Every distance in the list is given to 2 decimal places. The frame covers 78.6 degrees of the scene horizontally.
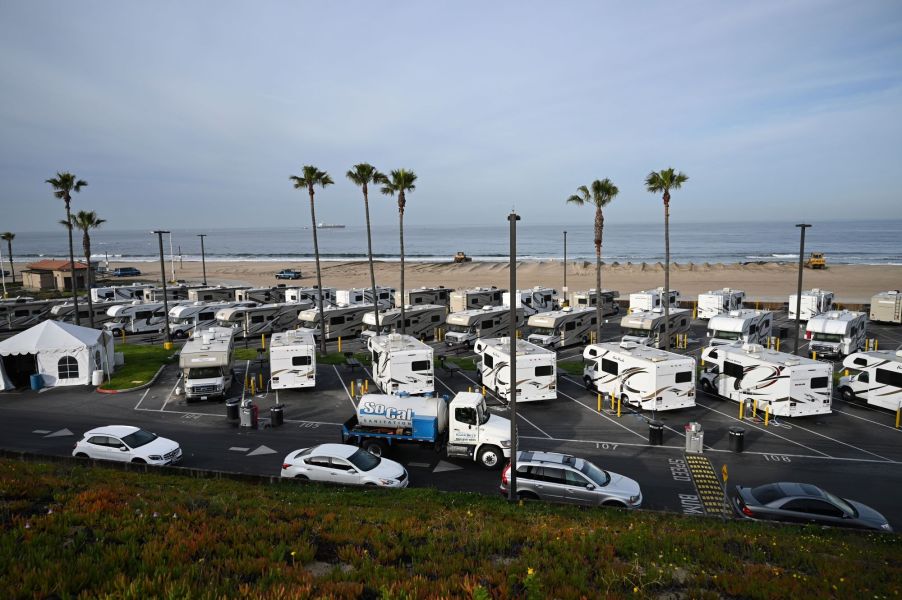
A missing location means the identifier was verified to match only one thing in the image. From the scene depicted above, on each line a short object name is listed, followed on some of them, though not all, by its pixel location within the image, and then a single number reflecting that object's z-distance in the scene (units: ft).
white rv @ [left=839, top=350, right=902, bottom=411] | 74.49
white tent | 89.45
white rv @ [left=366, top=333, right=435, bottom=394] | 81.20
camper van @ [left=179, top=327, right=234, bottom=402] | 81.51
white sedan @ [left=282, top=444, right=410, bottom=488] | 51.78
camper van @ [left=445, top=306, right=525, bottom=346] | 120.26
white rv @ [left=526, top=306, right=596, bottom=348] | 115.75
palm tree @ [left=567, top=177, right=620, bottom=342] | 99.76
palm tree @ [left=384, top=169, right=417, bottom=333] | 119.24
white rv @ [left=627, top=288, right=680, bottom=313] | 145.89
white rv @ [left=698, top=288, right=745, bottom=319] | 144.36
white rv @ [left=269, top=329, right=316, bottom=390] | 86.69
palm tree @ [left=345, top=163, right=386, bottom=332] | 118.83
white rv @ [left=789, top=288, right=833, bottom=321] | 136.15
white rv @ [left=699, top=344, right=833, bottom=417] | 72.13
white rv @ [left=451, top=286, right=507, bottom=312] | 146.10
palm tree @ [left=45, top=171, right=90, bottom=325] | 130.62
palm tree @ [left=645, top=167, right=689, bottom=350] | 103.60
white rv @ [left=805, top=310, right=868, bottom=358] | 106.73
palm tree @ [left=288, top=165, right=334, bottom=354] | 115.55
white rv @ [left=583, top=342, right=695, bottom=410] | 76.02
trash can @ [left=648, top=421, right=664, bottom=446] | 64.95
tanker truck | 59.41
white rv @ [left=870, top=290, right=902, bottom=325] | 138.31
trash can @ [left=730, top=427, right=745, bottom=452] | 62.23
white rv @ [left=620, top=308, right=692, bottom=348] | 112.98
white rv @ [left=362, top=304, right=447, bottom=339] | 123.24
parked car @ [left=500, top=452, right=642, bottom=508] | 47.70
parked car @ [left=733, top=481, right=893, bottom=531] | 43.57
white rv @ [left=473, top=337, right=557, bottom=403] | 79.87
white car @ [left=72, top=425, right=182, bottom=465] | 57.52
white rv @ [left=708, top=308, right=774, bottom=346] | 108.06
